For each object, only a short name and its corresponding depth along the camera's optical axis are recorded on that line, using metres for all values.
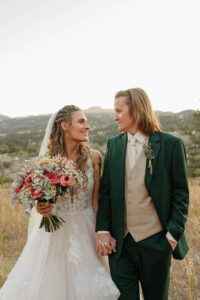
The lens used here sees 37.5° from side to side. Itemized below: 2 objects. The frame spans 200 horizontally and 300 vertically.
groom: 2.79
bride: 3.22
